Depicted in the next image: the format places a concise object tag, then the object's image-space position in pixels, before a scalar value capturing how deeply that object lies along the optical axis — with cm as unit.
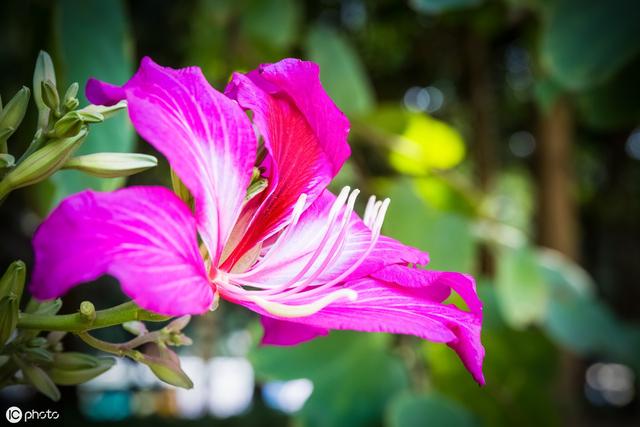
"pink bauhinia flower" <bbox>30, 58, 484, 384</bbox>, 26
